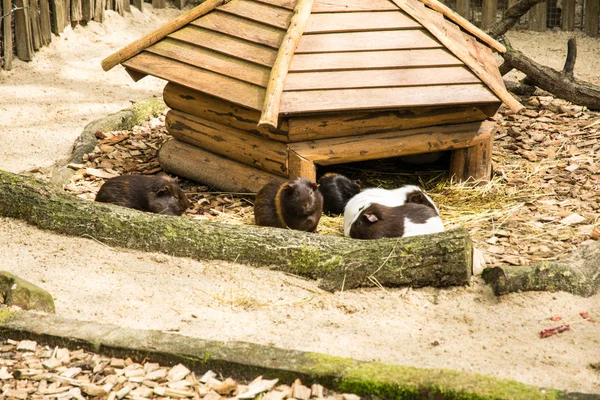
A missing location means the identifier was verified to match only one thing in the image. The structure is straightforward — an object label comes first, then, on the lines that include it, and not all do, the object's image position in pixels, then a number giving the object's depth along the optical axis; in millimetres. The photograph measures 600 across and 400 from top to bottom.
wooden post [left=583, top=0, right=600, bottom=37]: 21687
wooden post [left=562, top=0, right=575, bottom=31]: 22000
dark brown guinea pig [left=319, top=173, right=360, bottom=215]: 13039
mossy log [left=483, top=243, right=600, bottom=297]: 8969
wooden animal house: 12195
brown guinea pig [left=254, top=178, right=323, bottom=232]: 11656
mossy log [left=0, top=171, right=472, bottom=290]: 9141
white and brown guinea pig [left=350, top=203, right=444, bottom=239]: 10953
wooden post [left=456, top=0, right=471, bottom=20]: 22547
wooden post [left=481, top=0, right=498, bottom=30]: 21984
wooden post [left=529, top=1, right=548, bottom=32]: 22236
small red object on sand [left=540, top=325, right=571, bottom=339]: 8034
